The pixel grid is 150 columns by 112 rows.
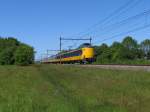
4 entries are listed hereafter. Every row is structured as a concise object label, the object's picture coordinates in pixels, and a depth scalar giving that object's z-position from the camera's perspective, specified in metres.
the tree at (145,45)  60.07
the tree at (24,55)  41.24
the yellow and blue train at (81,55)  25.98
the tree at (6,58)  45.61
